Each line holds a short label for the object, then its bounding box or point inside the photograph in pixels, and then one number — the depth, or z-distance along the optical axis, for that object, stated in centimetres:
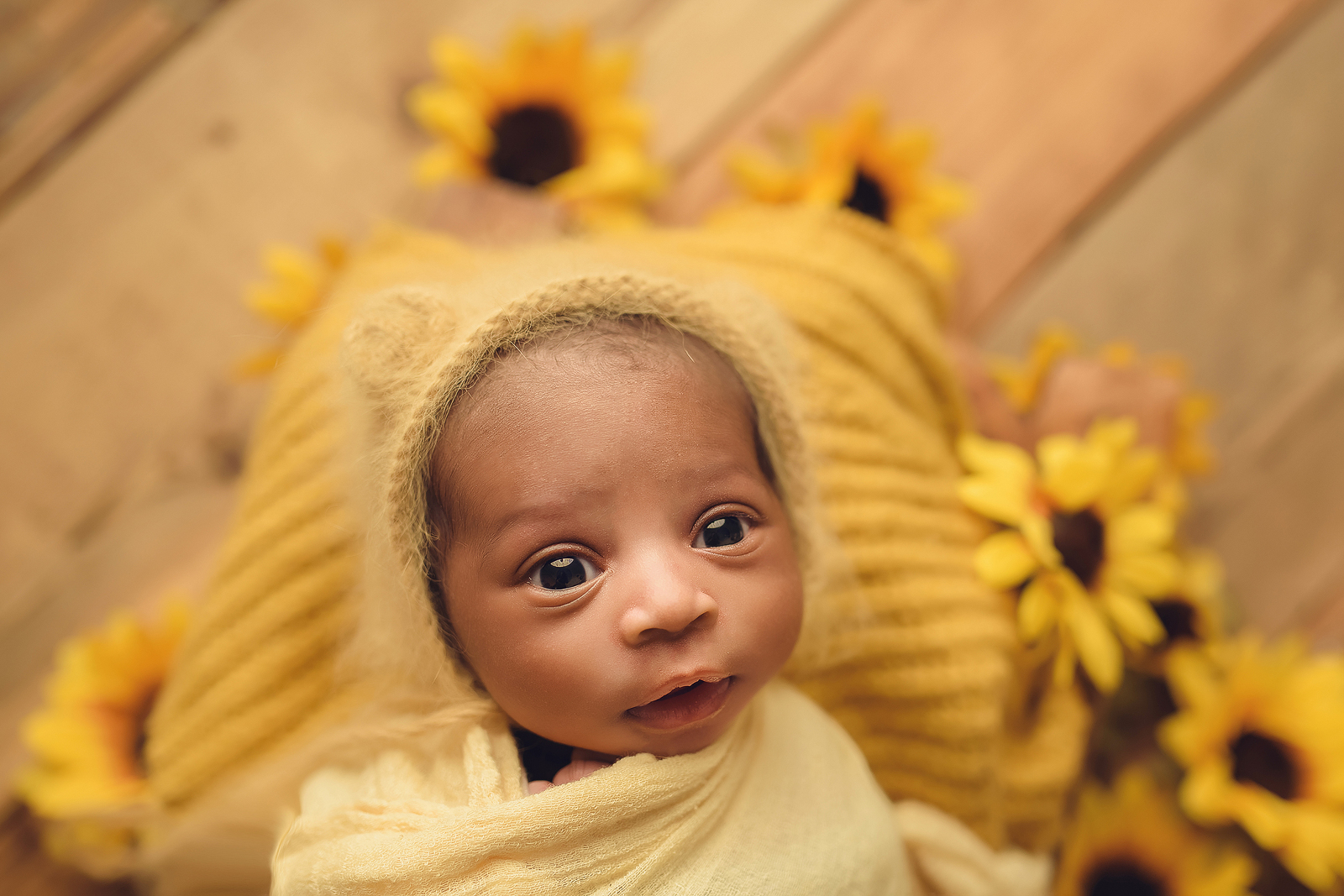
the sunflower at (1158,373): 102
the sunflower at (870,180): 100
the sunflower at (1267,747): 86
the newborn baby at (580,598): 57
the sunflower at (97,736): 92
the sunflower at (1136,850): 92
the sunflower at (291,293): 100
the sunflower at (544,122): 104
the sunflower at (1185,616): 96
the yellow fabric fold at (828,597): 84
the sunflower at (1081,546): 86
